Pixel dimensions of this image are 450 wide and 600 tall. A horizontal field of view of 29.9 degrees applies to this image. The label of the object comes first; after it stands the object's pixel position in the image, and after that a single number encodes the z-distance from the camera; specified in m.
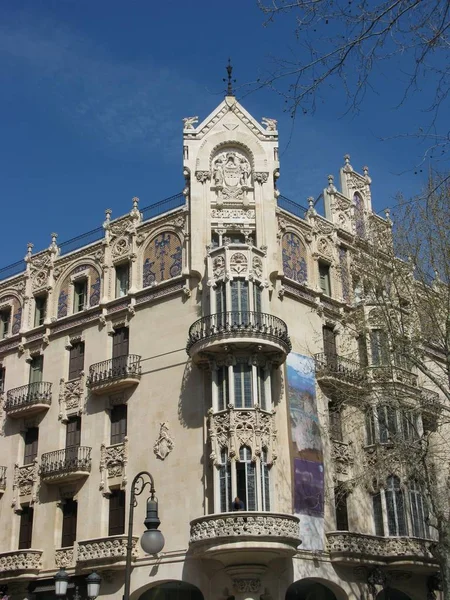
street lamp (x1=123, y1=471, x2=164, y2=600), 17.75
